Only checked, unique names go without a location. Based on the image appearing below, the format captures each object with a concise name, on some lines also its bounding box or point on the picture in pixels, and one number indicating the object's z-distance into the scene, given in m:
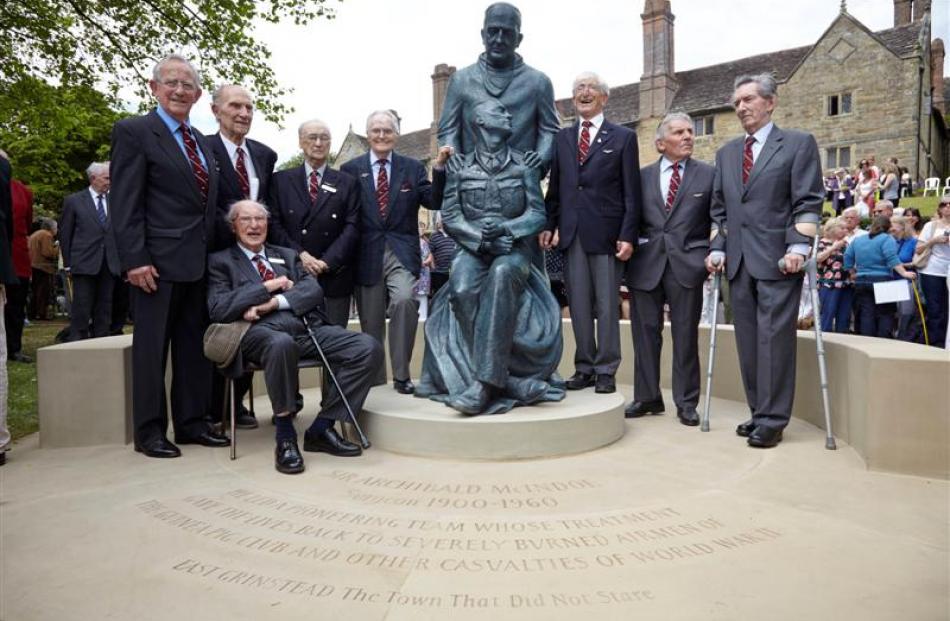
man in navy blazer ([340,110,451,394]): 5.83
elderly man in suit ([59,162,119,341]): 8.34
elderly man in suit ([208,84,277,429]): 5.26
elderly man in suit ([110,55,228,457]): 4.62
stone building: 32.59
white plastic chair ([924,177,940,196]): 29.11
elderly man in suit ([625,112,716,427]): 5.62
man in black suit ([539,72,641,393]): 5.71
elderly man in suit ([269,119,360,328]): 5.65
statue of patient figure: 4.84
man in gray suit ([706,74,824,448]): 4.84
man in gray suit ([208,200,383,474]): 4.59
